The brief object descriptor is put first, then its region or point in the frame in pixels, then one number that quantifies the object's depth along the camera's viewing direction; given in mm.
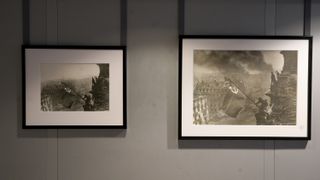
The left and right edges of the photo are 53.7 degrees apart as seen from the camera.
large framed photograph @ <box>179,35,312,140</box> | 2273
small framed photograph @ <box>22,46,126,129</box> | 2248
